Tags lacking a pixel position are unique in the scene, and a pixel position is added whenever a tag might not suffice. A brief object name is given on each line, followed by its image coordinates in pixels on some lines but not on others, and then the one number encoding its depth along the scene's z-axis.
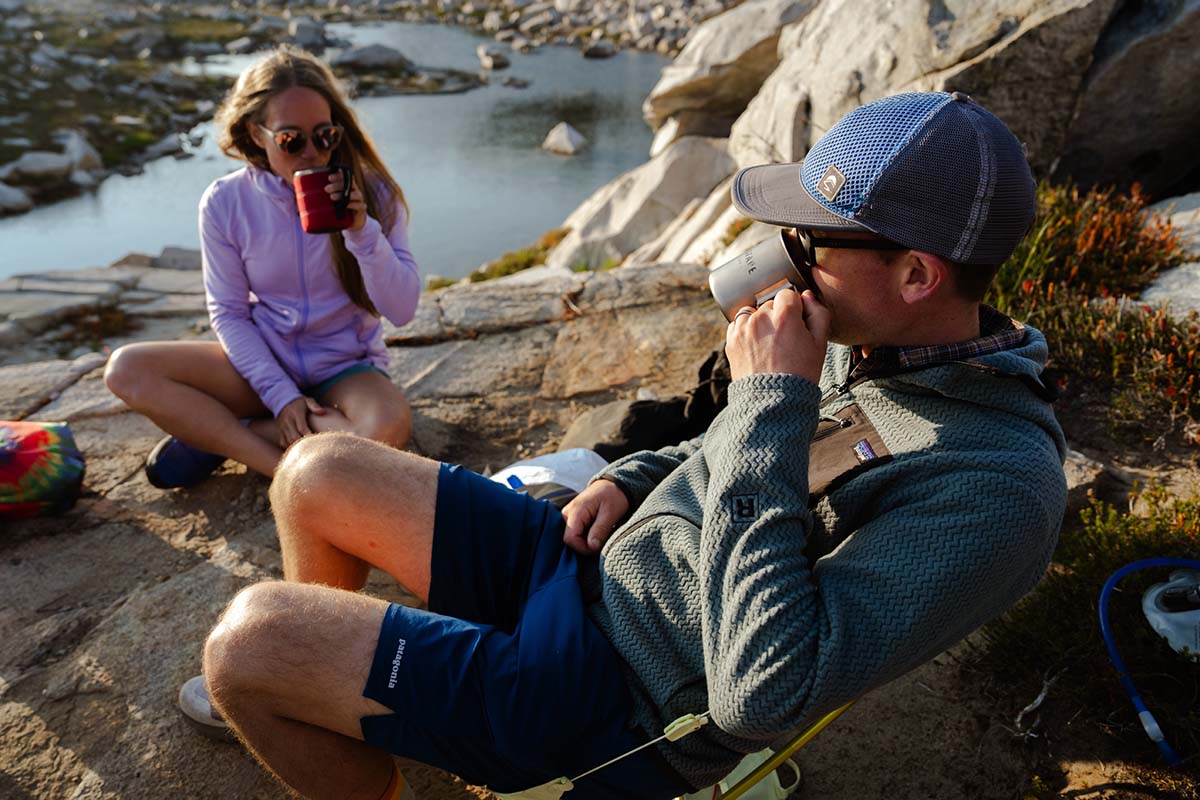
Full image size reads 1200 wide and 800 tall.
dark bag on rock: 3.29
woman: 3.43
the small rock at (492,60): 28.84
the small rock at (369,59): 28.00
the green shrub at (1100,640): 2.36
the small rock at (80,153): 17.86
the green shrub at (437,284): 10.94
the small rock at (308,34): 33.81
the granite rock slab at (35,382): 4.31
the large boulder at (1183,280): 3.89
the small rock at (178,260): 10.72
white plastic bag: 2.89
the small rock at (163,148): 19.64
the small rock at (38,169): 16.73
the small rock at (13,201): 15.23
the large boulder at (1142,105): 4.97
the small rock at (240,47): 33.25
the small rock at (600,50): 30.56
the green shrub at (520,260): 11.15
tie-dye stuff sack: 3.31
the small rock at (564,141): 18.36
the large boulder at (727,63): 10.64
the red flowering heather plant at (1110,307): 3.54
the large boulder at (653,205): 10.21
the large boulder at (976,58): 4.97
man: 1.58
